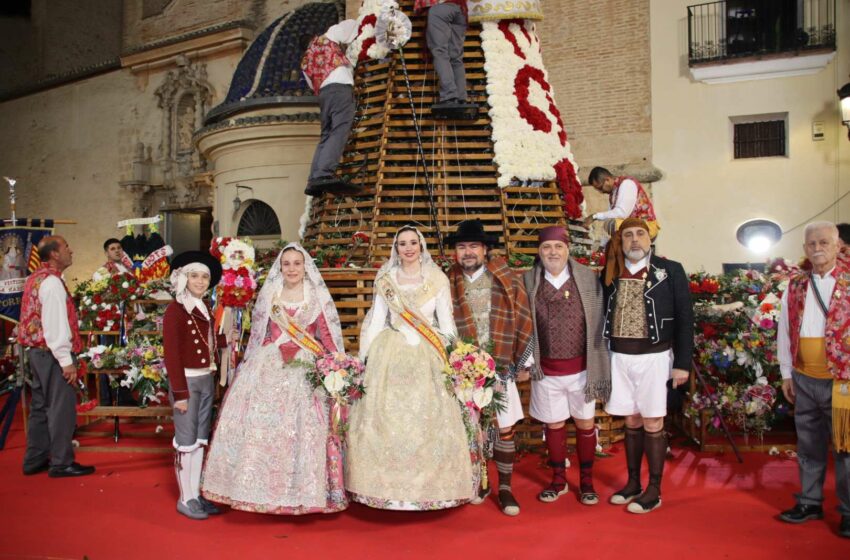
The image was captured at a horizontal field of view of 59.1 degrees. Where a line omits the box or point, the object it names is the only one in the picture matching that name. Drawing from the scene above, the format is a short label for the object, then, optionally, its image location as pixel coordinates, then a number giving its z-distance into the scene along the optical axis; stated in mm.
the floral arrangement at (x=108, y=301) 8516
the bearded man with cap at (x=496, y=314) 5223
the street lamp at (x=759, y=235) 13211
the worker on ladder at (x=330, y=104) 8680
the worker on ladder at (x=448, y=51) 8445
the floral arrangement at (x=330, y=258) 8060
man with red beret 5230
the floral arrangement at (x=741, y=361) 6803
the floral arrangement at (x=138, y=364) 6949
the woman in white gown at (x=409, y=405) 4781
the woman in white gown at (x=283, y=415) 4863
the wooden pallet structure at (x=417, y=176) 8555
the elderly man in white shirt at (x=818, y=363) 4652
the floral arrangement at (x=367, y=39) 8992
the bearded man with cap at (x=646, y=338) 5082
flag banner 10930
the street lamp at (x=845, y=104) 11086
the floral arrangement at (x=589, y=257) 7602
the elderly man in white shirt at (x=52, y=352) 6230
